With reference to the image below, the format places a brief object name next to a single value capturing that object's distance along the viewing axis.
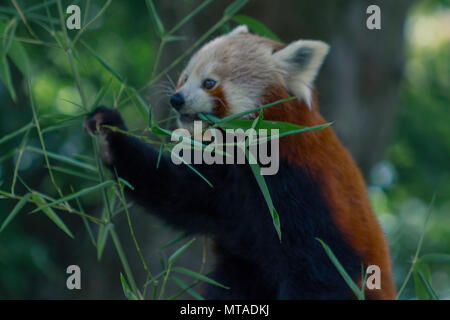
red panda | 1.51
